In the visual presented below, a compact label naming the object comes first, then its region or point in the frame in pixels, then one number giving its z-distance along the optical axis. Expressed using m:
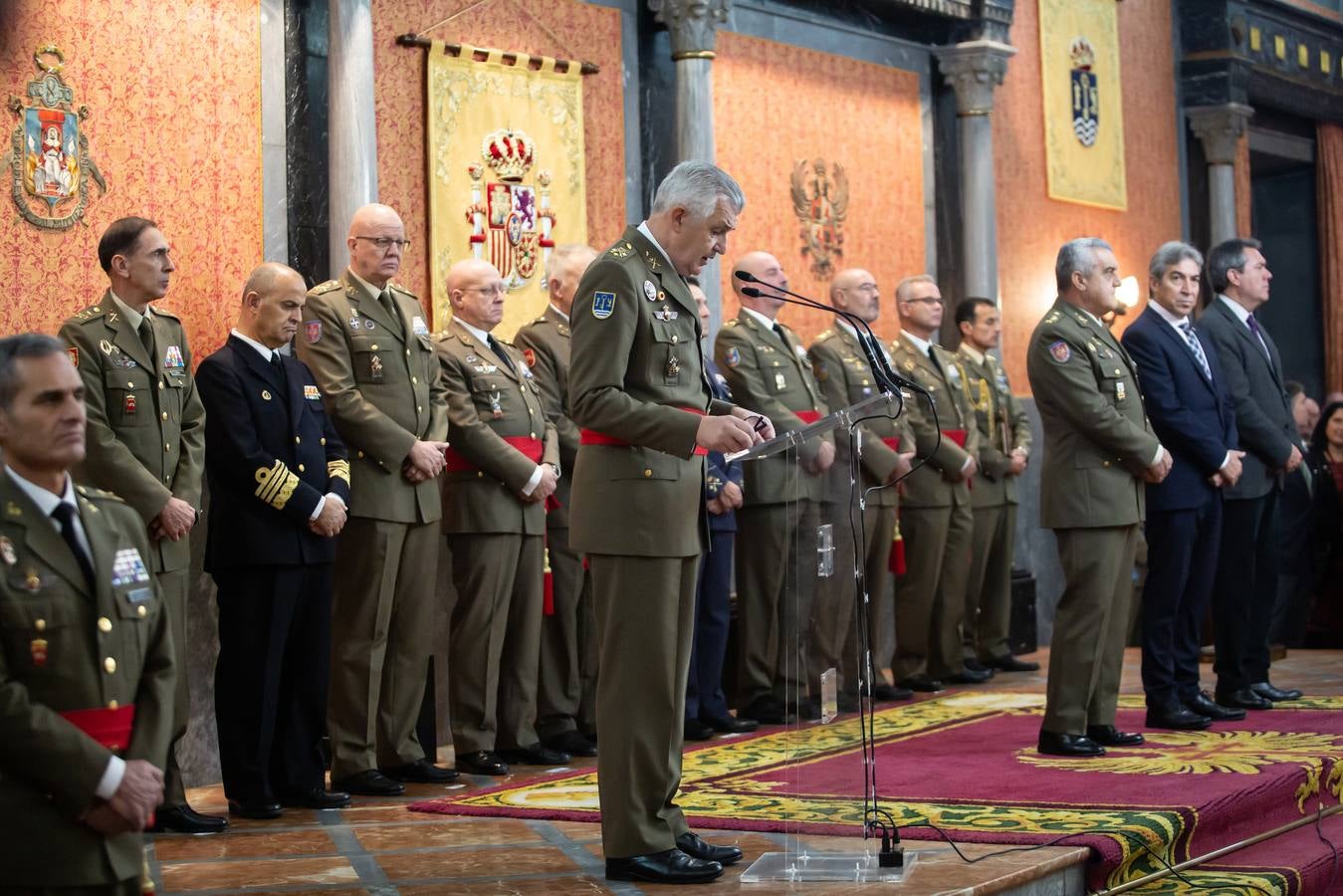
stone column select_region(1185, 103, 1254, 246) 10.64
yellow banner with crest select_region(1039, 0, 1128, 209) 9.64
